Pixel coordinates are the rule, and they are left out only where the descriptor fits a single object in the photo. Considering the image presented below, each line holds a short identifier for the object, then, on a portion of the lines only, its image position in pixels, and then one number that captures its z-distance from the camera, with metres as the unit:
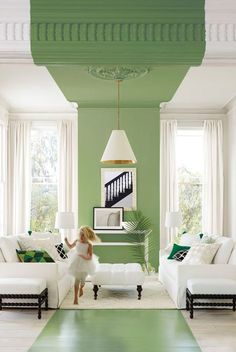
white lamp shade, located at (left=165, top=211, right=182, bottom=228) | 9.96
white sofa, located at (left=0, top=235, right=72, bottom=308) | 7.16
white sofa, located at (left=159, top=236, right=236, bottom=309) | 7.12
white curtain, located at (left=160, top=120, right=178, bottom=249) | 11.14
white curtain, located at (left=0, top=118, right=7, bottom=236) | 10.76
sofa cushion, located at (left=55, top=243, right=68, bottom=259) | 8.89
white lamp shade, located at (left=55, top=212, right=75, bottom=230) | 9.75
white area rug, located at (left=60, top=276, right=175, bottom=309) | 7.29
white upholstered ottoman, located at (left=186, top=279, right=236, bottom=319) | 6.59
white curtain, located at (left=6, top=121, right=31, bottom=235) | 11.19
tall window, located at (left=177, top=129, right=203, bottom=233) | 11.32
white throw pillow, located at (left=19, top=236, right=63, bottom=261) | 8.02
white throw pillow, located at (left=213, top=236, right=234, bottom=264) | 7.45
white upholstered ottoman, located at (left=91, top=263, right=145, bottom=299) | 7.70
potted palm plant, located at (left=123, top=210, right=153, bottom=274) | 10.34
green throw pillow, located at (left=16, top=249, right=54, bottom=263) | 7.43
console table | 10.33
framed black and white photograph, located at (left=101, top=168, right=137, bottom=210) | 10.60
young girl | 7.57
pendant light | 7.93
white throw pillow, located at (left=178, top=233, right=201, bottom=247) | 9.00
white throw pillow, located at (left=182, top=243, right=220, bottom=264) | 7.60
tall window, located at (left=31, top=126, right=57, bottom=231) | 11.35
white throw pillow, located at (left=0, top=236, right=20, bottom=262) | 7.36
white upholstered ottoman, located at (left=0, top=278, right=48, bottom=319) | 6.54
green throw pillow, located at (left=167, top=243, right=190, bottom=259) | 8.91
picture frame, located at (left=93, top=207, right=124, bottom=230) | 10.48
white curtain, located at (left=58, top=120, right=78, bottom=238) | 11.16
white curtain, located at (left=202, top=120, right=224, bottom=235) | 11.05
